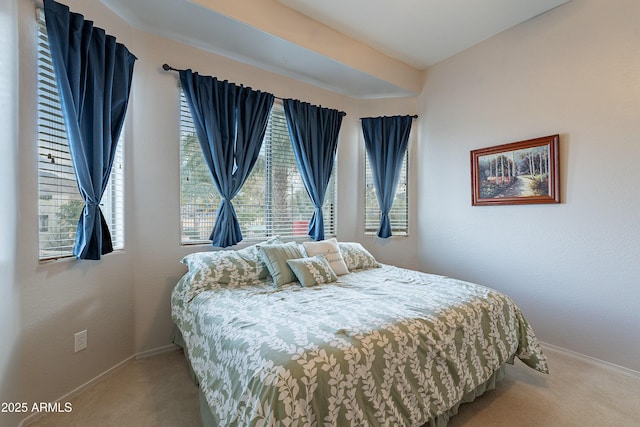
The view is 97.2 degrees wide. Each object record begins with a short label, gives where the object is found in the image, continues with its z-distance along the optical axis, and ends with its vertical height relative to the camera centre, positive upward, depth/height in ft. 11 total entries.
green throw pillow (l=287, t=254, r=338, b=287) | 7.36 -1.56
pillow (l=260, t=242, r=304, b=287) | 7.43 -1.25
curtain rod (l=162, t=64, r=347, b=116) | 7.98 +4.20
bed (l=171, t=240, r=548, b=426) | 3.66 -2.07
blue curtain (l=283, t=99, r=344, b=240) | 10.42 +2.62
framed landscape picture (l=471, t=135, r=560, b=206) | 8.25 +1.19
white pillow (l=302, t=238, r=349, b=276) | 8.49 -1.23
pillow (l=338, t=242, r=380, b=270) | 9.10 -1.48
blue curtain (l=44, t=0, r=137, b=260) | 5.79 +2.60
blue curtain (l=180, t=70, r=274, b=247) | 8.44 +2.59
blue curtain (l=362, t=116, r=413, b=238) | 11.82 +2.51
